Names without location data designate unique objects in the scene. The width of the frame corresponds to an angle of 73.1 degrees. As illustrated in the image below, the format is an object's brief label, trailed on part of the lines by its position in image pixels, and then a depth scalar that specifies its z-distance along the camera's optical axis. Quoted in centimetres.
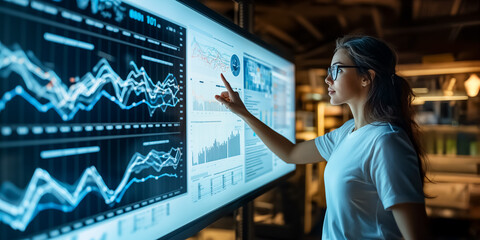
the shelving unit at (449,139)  346
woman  92
